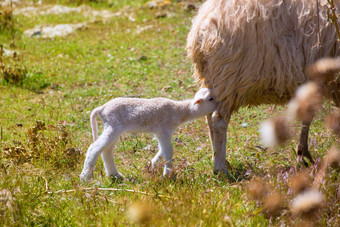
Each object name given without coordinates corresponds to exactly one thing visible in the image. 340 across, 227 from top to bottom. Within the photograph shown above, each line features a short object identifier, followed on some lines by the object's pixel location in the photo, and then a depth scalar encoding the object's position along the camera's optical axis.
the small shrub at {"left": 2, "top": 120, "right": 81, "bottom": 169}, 10.09
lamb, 8.99
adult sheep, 8.94
